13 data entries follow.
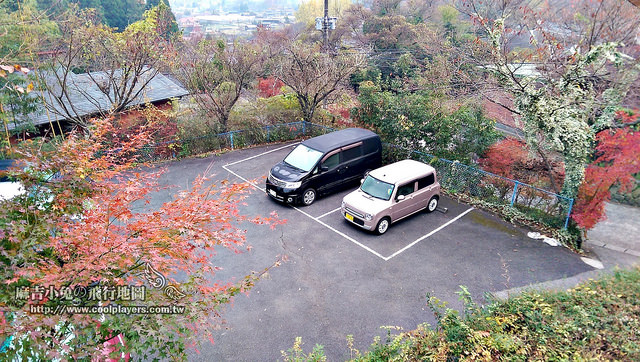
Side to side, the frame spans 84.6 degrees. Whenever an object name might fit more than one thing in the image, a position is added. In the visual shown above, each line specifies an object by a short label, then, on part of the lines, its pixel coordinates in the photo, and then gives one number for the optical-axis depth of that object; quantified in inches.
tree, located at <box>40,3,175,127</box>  505.0
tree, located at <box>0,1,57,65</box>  454.3
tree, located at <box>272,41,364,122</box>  599.5
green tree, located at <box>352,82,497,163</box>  444.8
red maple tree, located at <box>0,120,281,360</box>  130.2
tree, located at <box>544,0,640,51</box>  407.8
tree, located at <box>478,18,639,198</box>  357.7
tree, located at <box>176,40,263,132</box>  578.6
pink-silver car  375.2
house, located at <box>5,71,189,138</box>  534.6
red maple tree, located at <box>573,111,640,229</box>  354.3
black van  423.8
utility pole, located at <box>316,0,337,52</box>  923.4
